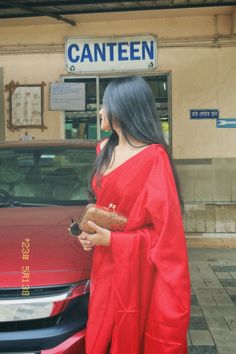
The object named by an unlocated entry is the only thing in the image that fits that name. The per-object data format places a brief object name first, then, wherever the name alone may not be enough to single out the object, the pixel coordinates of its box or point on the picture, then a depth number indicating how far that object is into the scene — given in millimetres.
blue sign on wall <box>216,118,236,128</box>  7367
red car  2355
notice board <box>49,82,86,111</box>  7559
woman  1988
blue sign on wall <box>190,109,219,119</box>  7371
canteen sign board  7383
